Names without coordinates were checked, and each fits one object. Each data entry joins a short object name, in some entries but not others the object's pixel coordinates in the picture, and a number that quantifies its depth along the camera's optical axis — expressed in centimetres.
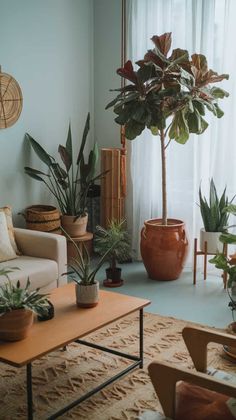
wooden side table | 459
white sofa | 352
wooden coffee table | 218
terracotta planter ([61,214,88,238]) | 465
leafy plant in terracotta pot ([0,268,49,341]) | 226
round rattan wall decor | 429
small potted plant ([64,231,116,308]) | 269
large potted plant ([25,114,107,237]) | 459
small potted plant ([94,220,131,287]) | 438
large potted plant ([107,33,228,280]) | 405
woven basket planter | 440
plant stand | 438
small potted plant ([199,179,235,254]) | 436
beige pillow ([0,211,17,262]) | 370
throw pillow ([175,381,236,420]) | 173
